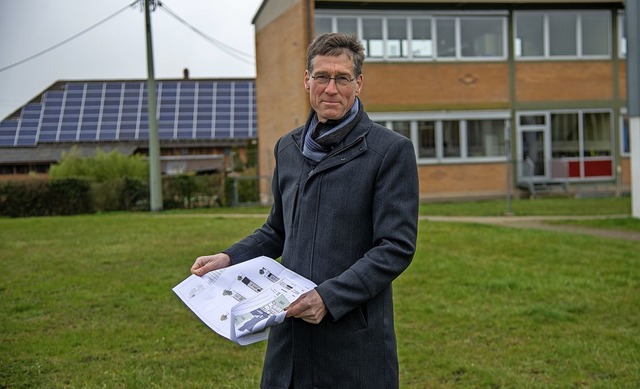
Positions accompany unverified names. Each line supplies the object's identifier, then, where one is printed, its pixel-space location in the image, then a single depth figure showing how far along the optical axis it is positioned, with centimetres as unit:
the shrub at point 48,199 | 2398
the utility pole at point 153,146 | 2455
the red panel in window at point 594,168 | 3047
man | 265
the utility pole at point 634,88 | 1762
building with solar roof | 2986
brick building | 2931
